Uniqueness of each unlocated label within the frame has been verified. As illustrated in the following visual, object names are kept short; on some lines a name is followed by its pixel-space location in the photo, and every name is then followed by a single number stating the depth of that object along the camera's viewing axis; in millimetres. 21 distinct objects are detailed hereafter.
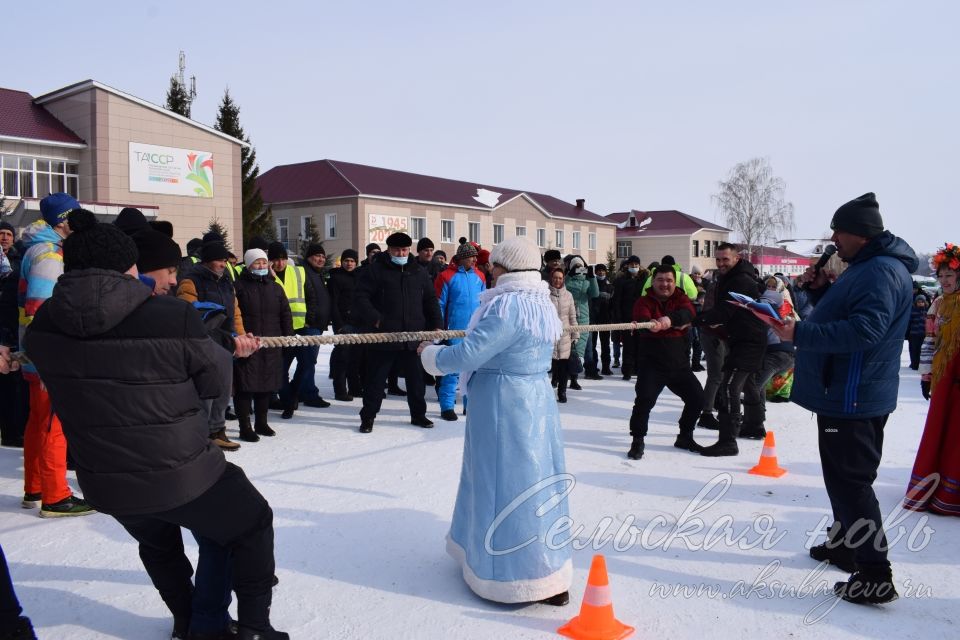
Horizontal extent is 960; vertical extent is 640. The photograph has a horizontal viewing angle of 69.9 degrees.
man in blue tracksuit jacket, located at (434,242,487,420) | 8375
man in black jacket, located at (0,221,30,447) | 6387
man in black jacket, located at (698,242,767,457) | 6504
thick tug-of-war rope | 3994
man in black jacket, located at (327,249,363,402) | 9234
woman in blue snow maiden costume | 3434
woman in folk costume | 4789
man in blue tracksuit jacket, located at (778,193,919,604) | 3465
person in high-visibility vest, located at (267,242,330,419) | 7738
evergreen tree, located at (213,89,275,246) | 37312
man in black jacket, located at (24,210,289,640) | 2383
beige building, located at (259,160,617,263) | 38219
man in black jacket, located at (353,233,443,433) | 7305
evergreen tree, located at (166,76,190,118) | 40688
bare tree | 51469
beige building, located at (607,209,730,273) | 57156
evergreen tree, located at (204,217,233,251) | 26294
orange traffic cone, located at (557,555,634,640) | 3119
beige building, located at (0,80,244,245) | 25703
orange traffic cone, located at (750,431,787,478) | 5828
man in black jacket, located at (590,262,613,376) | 12250
